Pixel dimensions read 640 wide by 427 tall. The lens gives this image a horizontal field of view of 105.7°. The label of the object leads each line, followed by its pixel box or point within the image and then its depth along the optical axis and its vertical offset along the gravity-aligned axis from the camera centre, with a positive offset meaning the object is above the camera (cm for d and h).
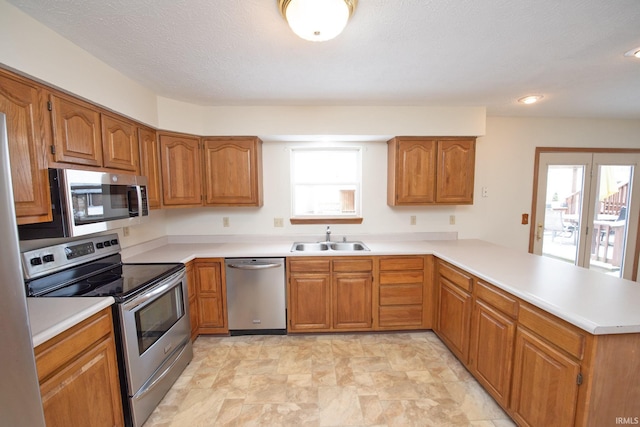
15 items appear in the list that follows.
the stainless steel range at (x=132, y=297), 143 -64
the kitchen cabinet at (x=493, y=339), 150 -95
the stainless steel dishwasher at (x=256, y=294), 240 -94
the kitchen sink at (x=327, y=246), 285 -55
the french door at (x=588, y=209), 303 -14
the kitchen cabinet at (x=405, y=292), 247 -96
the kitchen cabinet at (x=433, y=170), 265 +31
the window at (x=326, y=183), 297 +20
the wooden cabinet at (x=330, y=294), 245 -96
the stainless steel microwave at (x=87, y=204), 137 -1
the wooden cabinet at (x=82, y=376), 104 -84
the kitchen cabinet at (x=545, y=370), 114 -90
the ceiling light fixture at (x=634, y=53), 157 +95
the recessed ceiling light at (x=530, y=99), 232 +97
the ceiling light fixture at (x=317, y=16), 109 +86
